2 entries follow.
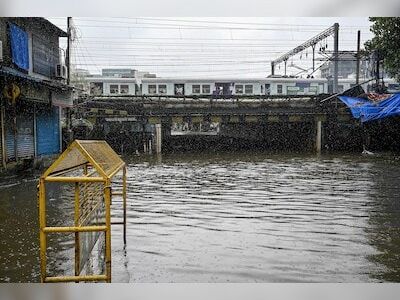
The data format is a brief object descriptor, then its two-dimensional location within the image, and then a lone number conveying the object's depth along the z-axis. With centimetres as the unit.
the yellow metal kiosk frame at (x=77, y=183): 263
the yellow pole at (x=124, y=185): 438
